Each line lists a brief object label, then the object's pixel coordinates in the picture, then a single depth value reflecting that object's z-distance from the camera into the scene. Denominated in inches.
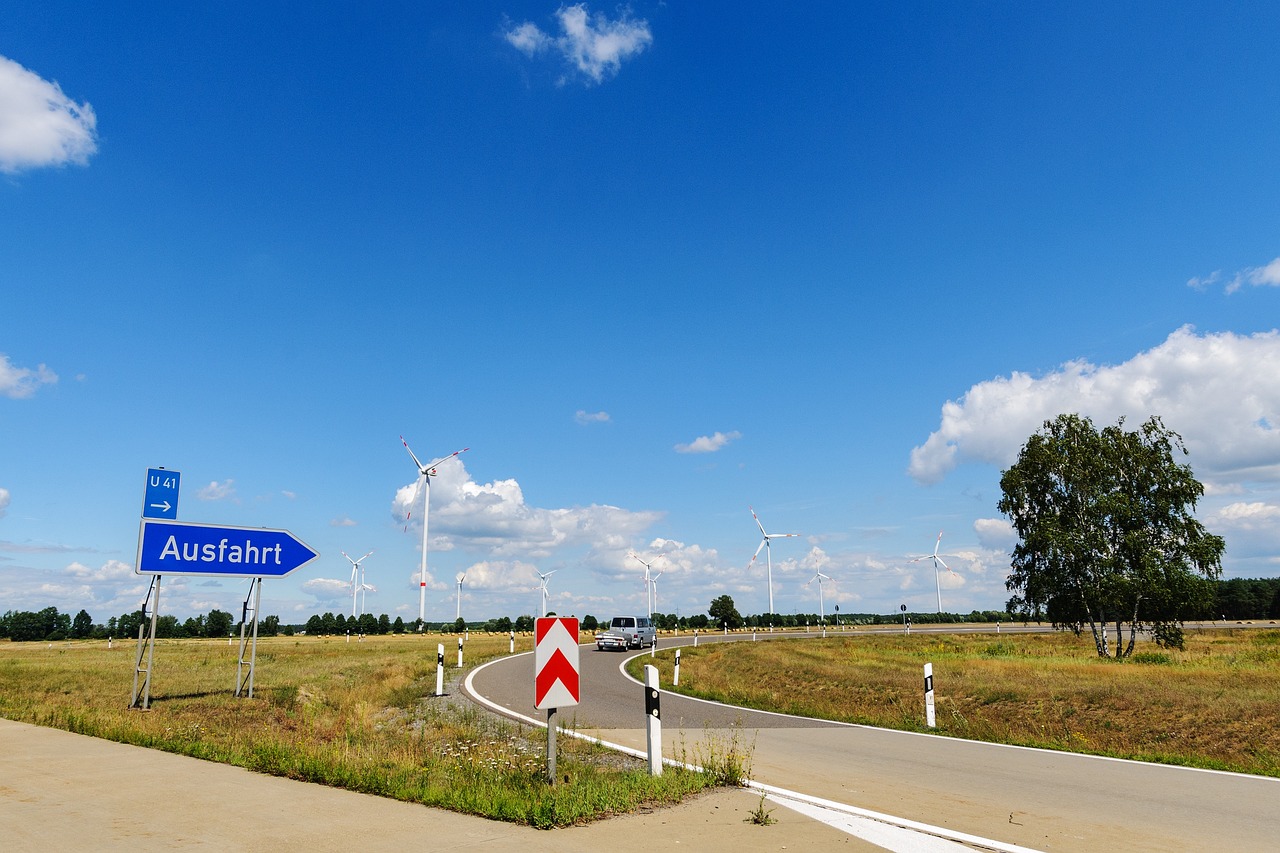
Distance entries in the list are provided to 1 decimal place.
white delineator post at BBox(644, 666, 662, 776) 323.9
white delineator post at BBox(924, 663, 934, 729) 546.0
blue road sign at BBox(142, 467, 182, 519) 570.9
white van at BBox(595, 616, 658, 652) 1658.5
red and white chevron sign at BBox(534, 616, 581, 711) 299.1
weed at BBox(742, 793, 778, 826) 254.5
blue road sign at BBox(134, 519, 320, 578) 566.6
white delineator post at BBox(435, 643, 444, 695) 749.9
